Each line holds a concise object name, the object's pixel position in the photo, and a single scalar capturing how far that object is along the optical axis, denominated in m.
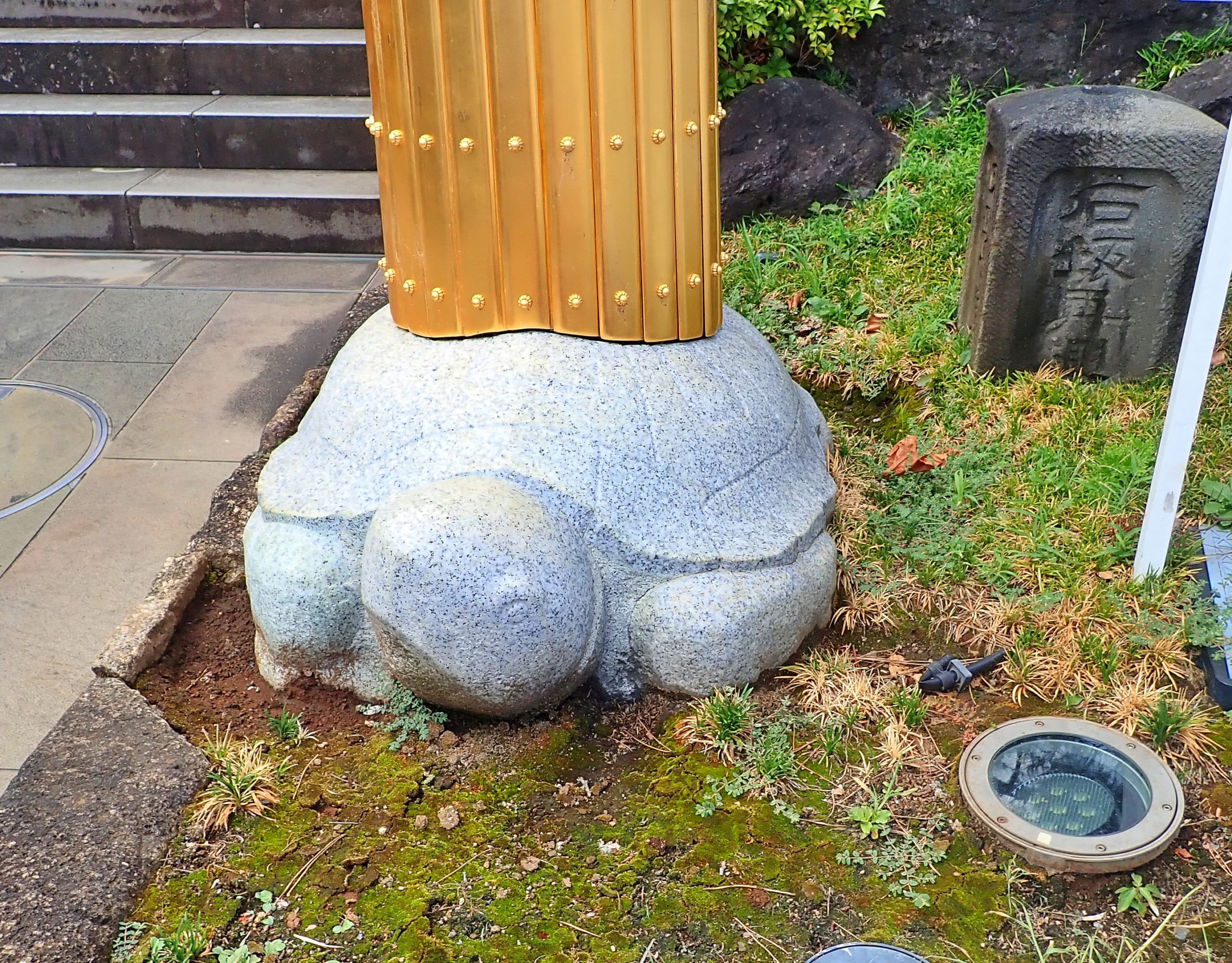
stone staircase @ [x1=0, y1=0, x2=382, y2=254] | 6.65
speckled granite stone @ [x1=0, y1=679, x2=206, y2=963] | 2.51
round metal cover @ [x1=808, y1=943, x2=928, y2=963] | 2.47
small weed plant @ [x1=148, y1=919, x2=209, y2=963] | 2.47
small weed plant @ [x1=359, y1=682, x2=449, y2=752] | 3.10
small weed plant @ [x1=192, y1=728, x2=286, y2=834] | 2.82
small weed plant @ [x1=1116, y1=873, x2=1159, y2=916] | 2.58
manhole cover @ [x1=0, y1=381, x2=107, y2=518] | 4.54
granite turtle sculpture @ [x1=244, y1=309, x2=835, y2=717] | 2.78
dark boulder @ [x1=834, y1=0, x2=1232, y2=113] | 6.72
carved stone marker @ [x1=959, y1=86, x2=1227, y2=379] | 4.38
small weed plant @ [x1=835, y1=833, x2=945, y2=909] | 2.65
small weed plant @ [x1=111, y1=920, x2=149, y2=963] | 2.51
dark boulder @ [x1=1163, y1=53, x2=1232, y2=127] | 5.80
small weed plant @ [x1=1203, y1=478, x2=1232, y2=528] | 3.69
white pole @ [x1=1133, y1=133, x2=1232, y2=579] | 3.13
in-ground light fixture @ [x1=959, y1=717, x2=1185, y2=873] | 2.65
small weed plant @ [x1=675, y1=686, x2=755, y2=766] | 3.00
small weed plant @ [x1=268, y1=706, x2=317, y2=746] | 3.10
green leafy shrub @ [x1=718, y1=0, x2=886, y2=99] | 6.60
